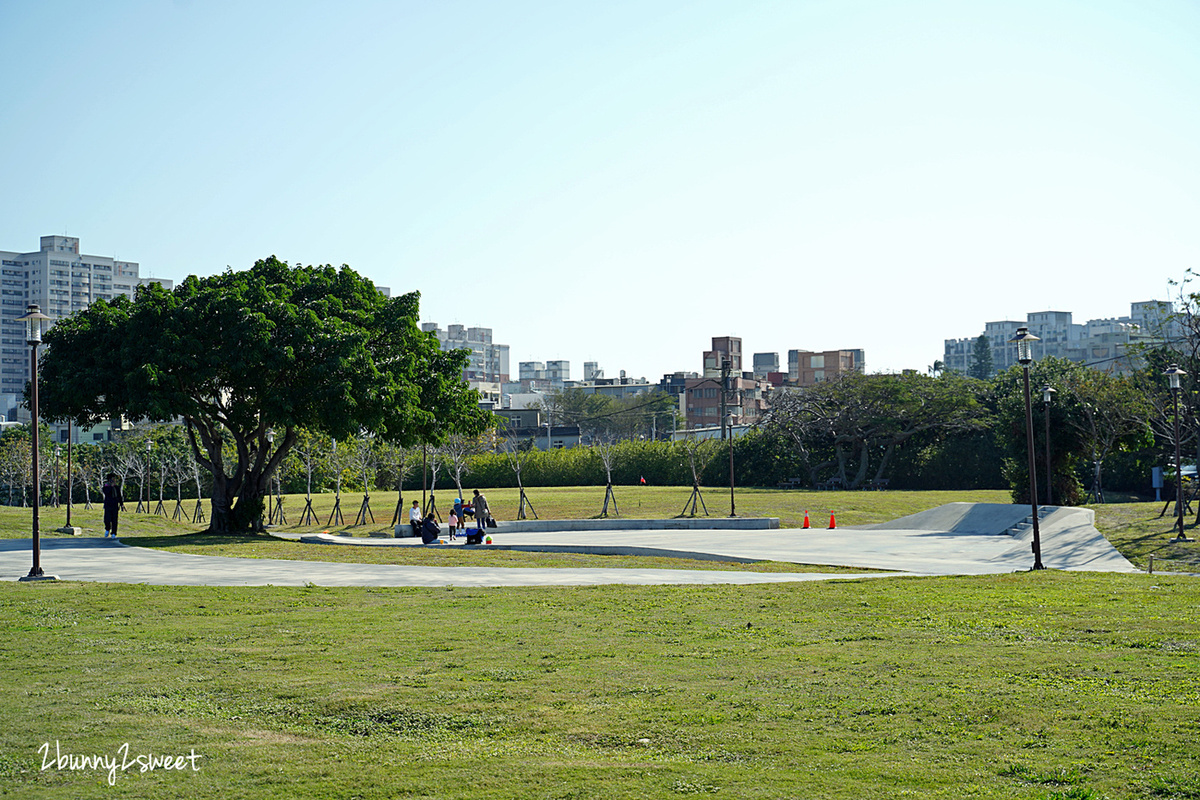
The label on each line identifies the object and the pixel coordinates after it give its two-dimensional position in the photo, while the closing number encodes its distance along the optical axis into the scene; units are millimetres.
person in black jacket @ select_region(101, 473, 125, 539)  24859
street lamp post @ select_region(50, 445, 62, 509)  47488
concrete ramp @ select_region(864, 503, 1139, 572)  20609
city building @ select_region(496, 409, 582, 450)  92625
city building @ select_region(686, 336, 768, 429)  112250
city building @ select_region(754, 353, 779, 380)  159500
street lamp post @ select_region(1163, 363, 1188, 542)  21984
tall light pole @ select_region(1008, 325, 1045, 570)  16984
